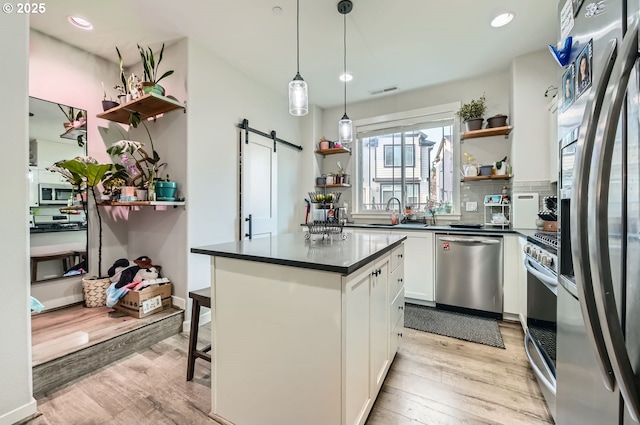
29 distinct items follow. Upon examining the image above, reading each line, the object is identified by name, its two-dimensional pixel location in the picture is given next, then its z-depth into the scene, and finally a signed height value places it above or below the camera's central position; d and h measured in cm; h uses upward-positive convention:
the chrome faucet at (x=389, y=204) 418 +11
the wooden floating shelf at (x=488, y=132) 320 +99
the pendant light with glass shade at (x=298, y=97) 196 +85
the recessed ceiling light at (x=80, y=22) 238 +173
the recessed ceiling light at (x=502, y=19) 238 +176
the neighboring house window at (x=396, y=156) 412 +89
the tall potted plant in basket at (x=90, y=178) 252 +34
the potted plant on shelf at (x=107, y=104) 279 +113
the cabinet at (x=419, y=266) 323 -67
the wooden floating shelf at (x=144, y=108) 249 +105
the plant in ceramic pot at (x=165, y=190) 257 +22
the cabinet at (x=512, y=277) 277 -68
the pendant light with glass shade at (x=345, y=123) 220 +83
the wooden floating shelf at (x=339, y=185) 431 +44
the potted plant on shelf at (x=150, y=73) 247 +138
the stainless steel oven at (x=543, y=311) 147 -62
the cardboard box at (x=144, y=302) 252 -87
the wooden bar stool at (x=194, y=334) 186 -87
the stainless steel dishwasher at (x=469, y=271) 288 -66
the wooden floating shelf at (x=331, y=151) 408 +99
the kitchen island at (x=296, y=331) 121 -61
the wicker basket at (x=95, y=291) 276 -81
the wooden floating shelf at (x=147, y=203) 247 +9
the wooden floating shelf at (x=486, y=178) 325 +43
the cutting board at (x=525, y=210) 293 +2
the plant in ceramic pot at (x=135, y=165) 264 +52
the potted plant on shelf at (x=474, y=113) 338 +130
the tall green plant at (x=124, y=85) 275 +132
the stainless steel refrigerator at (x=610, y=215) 60 -1
